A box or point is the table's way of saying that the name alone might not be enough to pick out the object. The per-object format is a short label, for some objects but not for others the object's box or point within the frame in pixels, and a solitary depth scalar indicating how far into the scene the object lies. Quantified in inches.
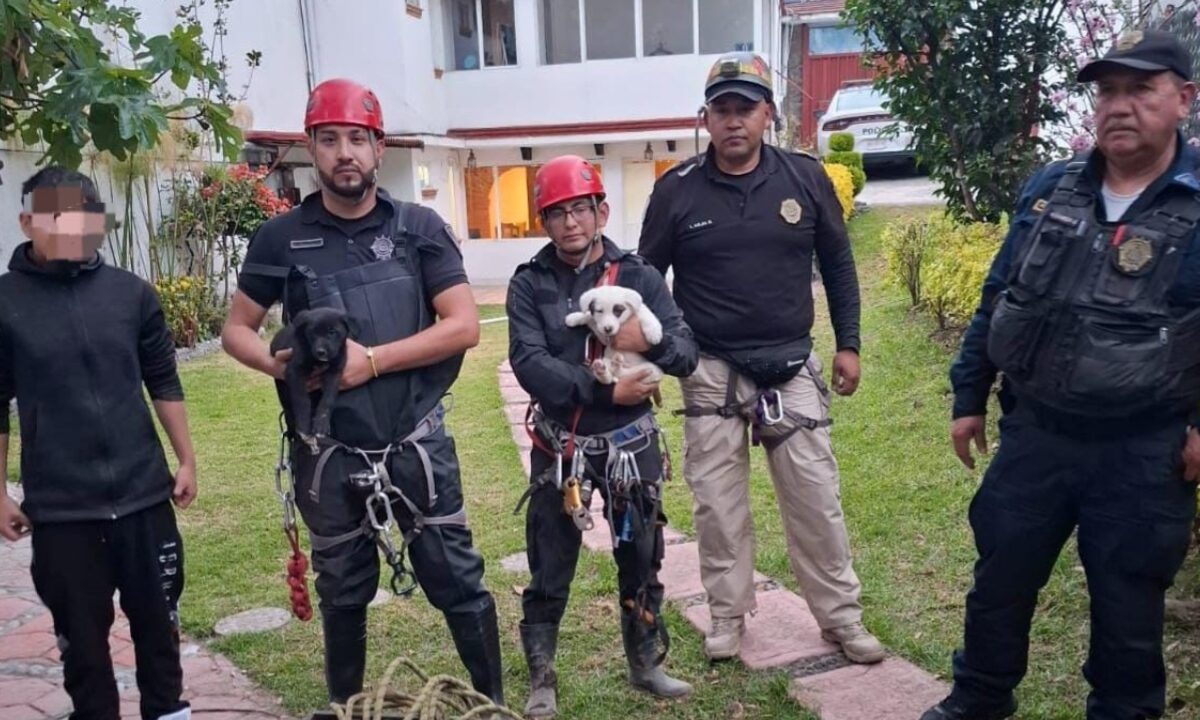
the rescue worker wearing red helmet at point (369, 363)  120.8
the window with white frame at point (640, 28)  654.5
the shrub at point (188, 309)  419.2
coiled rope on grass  88.3
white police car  680.4
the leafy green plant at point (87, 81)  121.3
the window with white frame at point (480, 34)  680.4
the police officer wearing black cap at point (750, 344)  143.0
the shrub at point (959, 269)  293.7
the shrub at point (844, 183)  503.2
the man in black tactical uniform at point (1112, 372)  103.5
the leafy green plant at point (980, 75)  285.0
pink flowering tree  211.0
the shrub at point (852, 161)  588.4
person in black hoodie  116.5
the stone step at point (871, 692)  134.0
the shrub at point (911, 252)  359.9
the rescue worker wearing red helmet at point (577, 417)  129.3
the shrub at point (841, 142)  627.5
